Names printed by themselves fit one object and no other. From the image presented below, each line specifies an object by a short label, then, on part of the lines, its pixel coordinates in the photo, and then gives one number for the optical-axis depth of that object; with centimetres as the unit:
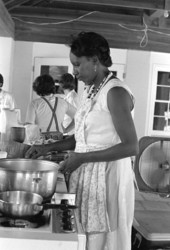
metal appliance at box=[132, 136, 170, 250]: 270
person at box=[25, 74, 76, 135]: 343
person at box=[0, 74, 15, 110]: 445
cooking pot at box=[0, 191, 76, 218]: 111
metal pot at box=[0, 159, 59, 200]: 129
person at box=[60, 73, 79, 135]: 484
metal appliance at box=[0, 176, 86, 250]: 105
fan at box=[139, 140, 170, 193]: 284
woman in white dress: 161
